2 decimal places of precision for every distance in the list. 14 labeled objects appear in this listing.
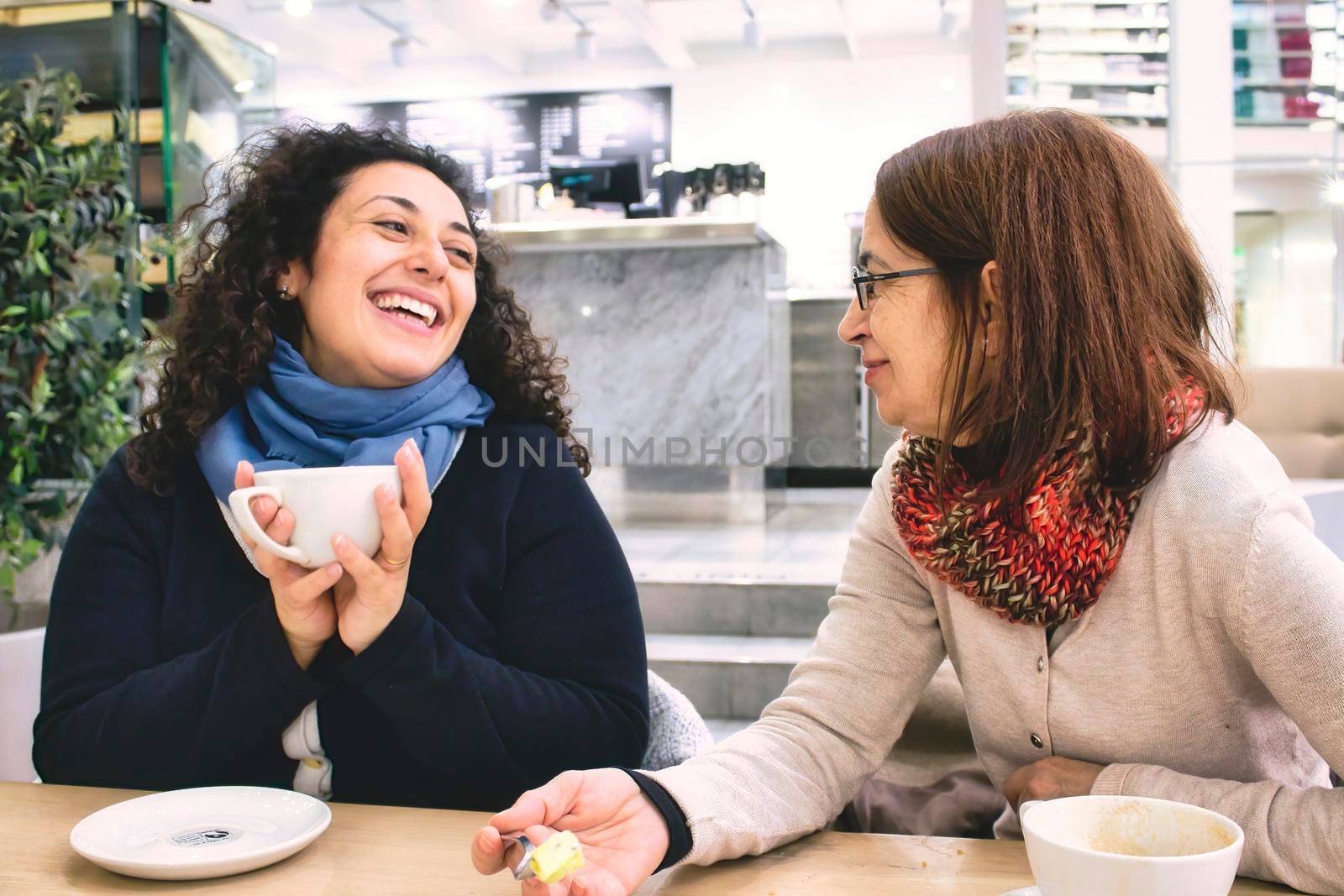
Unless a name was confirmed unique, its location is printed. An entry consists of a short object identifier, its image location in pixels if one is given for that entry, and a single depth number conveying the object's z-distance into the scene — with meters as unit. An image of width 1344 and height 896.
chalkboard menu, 9.77
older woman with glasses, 0.93
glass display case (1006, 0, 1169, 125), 4.47
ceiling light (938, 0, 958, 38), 8.53
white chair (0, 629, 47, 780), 1.41
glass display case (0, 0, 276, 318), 3.27
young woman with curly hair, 1.13
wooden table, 0.78
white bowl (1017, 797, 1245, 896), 0.58
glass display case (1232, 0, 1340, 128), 4.49
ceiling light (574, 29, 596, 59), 8.76
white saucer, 0.79
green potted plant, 2.84
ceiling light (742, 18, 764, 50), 8.44
